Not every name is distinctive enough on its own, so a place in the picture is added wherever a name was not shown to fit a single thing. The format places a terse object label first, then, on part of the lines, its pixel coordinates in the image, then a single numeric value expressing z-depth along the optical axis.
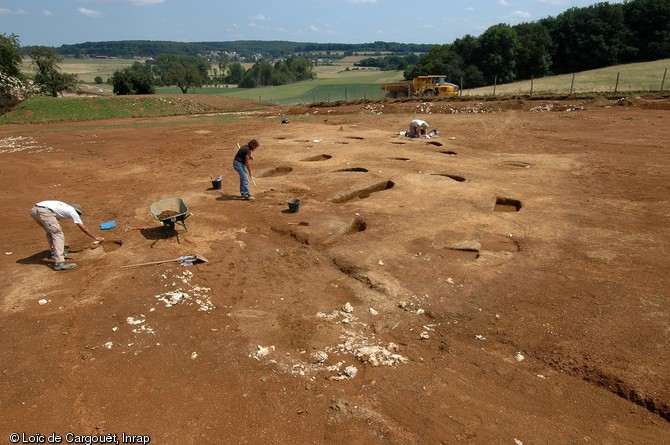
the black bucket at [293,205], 10.65
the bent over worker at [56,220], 7.64
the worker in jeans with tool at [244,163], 11.61
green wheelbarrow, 8.98
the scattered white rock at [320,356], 5.41
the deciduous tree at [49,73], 45.81
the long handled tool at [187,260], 8.00
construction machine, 35.28
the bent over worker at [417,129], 19.41
